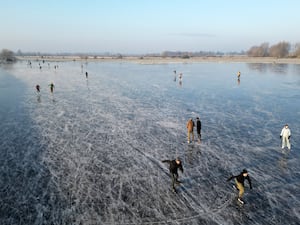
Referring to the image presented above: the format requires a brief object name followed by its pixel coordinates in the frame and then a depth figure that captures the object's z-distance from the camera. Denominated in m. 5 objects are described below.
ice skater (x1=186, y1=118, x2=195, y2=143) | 11.55
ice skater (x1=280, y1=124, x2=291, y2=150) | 10.49
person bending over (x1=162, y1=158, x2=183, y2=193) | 7.63
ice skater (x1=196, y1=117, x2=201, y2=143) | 11.65
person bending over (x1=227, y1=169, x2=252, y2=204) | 7.03
